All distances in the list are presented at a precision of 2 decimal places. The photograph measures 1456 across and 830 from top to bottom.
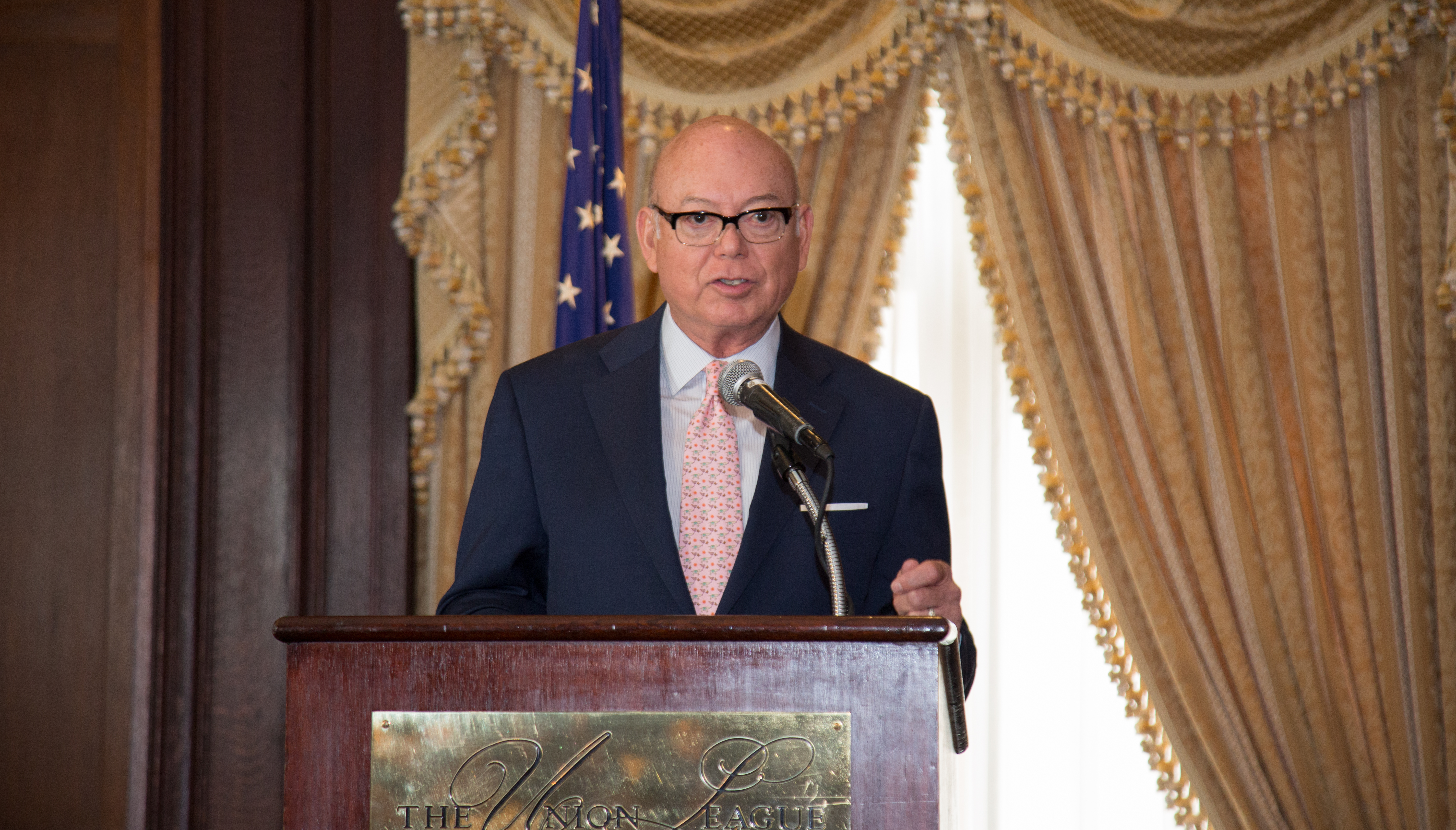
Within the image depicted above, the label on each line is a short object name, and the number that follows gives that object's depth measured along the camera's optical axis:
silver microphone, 2.90
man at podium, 3.21
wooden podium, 2.77
